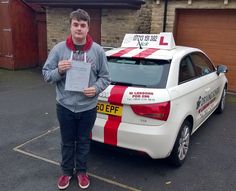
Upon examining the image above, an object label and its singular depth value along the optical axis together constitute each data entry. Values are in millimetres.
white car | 2412
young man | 2098
